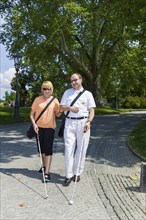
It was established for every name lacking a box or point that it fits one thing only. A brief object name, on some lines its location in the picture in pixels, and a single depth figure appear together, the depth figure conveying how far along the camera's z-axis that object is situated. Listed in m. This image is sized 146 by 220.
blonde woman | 4.56
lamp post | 13.95
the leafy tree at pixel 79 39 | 12.66
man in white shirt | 4.24
